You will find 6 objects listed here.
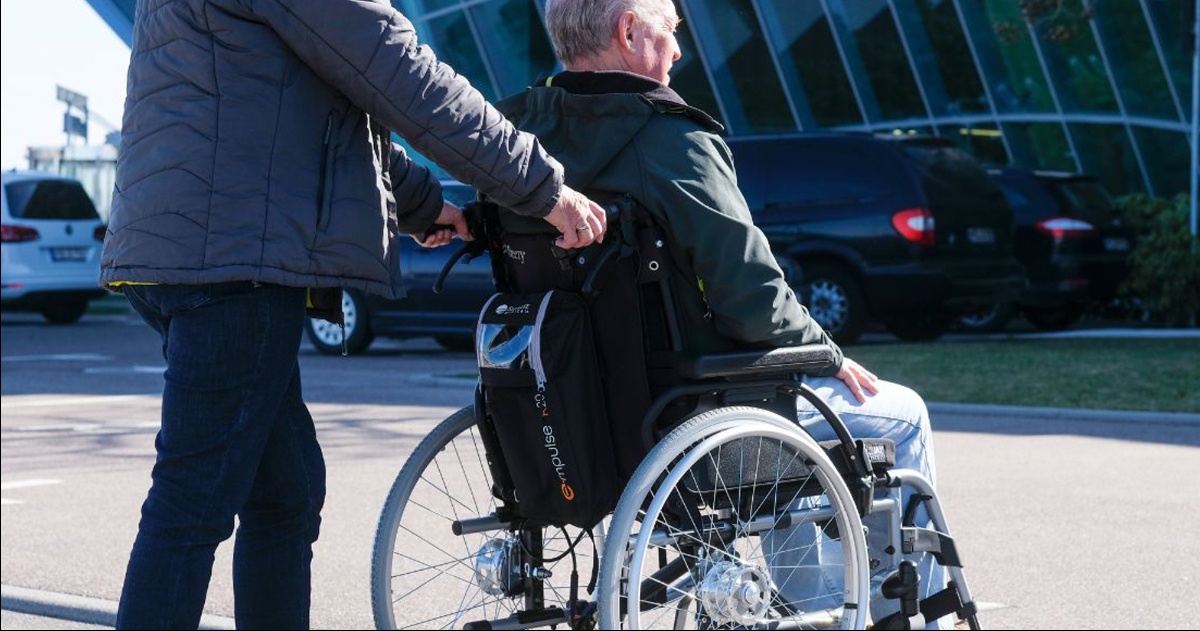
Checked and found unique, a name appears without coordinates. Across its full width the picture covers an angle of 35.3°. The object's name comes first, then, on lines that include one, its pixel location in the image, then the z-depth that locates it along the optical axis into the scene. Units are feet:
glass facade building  72.90
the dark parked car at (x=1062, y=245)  53.42
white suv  70.54
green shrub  55.98
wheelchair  11.55
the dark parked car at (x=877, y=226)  48.19
